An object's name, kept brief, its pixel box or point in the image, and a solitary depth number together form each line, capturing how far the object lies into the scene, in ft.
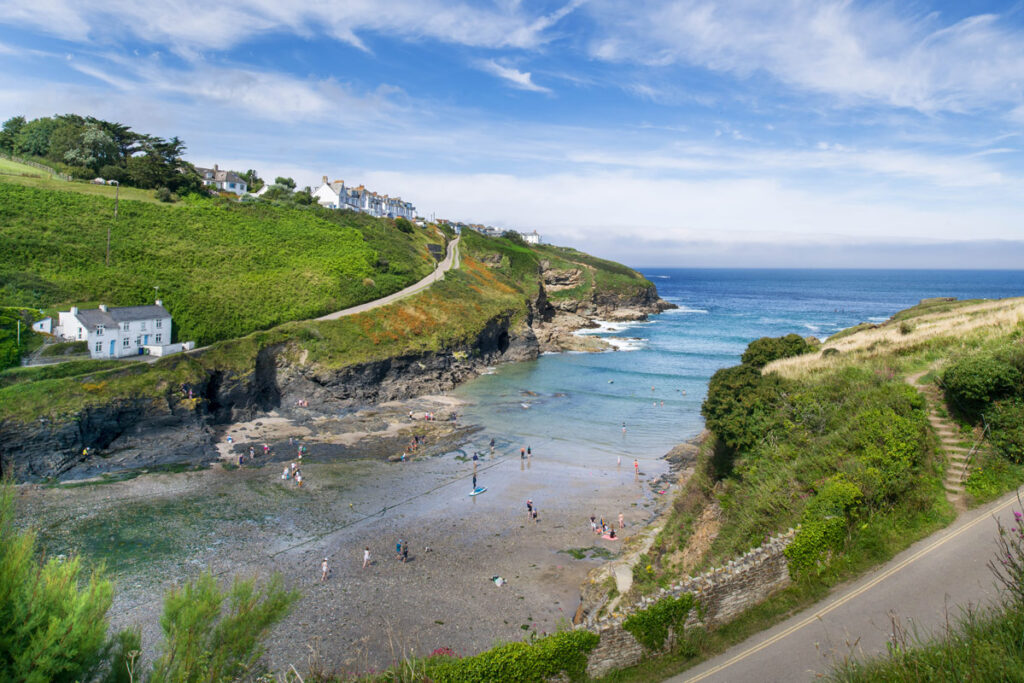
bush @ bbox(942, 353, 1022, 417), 57.11
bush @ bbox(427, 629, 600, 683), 38.52
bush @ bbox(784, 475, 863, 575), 45.93
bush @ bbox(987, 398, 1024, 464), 52.75
